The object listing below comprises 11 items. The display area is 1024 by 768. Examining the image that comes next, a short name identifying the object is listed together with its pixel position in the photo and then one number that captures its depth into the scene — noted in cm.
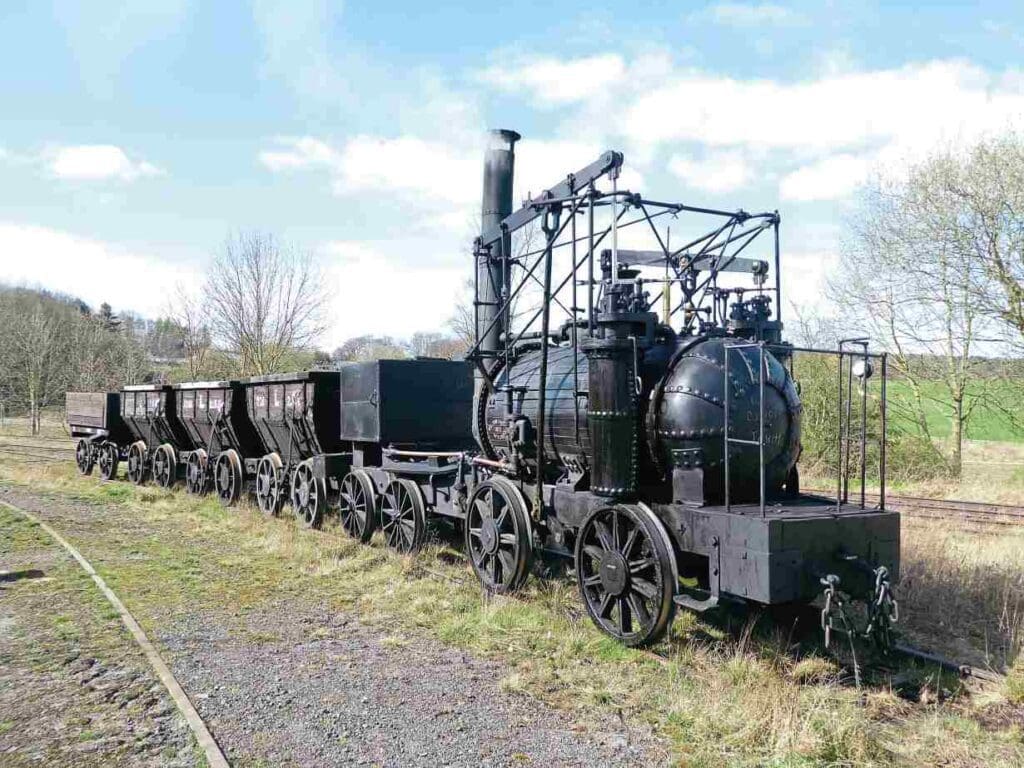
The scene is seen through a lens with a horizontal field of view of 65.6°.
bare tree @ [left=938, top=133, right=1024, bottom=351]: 1590
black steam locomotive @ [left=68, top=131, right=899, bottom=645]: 557
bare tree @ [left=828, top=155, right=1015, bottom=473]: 1680
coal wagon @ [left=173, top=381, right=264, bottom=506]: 1488
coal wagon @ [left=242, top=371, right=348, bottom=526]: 1209
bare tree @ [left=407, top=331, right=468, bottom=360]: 3048
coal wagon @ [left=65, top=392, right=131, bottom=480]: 2041
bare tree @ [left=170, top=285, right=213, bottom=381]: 2953
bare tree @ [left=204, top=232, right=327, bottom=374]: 2792
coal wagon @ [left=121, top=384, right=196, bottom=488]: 1769
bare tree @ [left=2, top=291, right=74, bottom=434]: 3578
